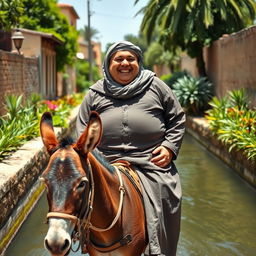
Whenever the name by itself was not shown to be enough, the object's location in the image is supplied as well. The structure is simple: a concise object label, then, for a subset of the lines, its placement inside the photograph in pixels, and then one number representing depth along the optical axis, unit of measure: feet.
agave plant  60.85
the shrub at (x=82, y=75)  138.31
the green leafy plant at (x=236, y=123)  29.76
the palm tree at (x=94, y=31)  283.42
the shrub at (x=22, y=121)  28.09
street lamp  52.21
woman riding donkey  11.87
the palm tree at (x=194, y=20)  63.26
